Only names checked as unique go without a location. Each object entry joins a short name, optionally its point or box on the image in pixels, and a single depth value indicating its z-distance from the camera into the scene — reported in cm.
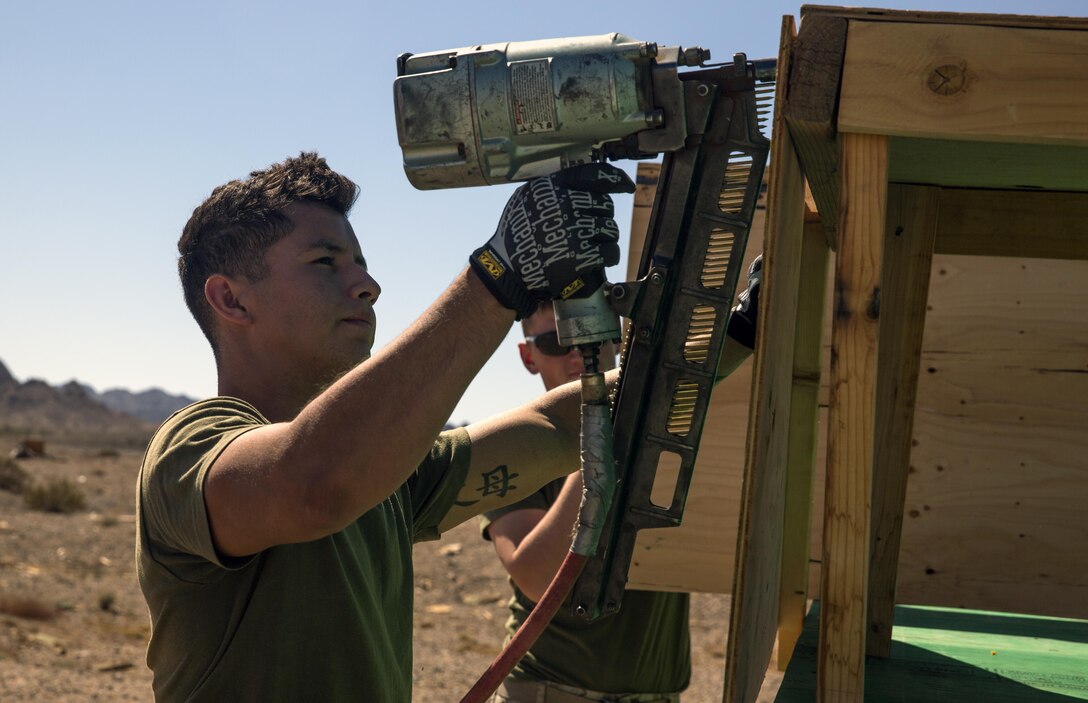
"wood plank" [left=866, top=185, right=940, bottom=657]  202
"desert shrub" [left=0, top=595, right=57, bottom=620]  964
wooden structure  133
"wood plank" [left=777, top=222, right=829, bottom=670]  220
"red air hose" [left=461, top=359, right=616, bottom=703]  160
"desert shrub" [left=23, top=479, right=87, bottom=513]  1722
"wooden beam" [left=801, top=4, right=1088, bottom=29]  132
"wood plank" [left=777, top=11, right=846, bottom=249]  137
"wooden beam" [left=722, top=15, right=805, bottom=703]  134
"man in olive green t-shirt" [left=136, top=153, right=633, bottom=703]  158
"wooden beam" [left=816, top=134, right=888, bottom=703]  139
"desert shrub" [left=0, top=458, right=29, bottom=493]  1906
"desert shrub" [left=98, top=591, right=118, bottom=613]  1051
